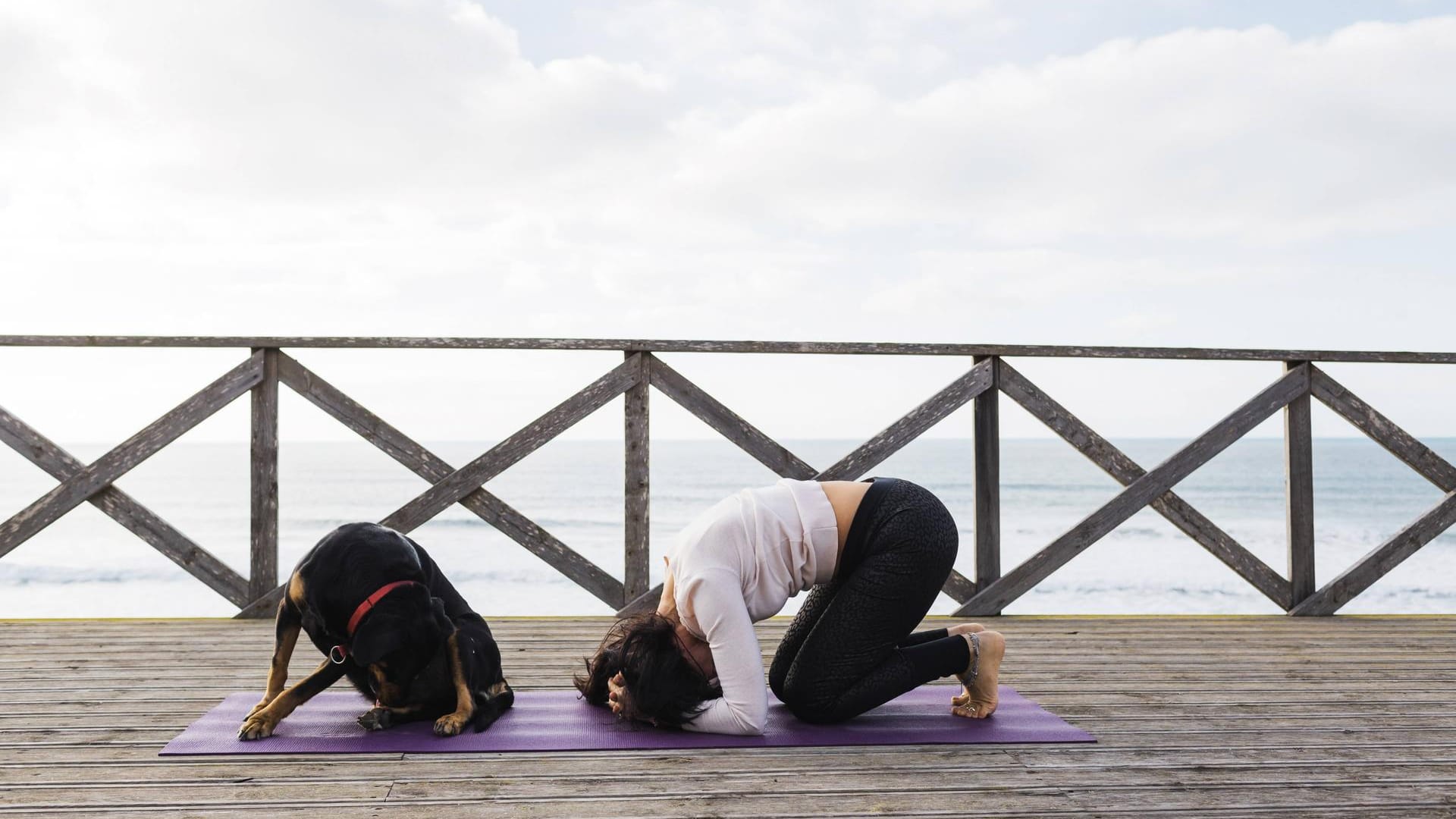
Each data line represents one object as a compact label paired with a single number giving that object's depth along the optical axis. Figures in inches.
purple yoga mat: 91.8
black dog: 88.1
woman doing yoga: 91.7
